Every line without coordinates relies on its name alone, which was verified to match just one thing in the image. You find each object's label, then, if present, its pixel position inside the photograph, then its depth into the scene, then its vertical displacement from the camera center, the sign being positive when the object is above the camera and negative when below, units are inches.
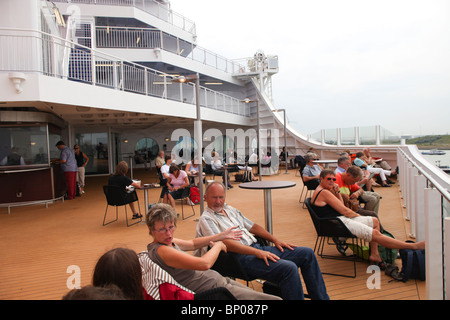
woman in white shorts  136.7 -32.2
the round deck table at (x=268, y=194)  161.5 -23.8
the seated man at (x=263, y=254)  95.0 -35.6
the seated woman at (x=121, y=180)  254.2 -22.8
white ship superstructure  276.4 +65.4
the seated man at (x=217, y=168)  450.7 -27.8
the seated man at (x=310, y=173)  272.7 -23.3
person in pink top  274.4 -30.1
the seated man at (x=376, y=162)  406.1 -23.9
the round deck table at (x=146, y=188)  245.4 -29.0
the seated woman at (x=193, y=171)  336.2 -23.1
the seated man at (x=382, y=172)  398.6 -36.4
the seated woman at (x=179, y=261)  80.3 -29.2
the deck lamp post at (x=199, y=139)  253.9 +8.5
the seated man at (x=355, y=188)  179.0 -27.8
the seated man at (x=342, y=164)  237.0 -13.8
